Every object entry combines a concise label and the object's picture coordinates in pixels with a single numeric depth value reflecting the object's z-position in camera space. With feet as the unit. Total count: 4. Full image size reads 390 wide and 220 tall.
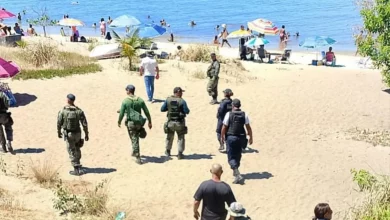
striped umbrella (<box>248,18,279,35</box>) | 85.87
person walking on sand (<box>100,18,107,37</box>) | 119.46
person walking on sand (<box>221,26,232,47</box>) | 104.87
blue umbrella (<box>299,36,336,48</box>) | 80.53
